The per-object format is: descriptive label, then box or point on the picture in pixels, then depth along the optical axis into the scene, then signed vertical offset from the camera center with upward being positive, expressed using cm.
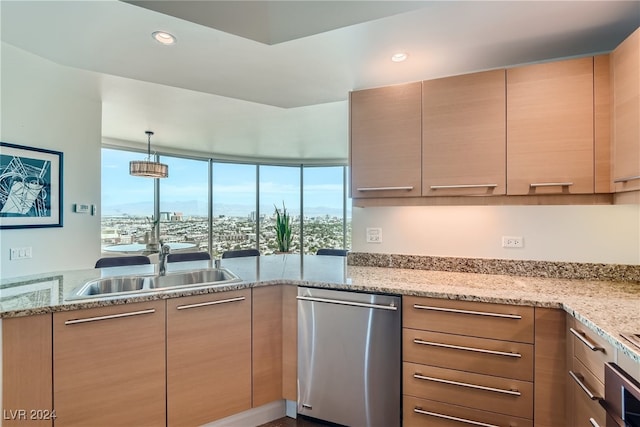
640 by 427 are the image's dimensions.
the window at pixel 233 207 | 635 +18
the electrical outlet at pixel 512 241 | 211 -16
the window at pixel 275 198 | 680 +39
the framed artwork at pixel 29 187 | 263 +25
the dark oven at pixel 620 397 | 96 -57
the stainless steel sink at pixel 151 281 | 180 -42
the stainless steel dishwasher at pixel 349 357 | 177 -82
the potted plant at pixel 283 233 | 643 -33
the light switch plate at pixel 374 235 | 249 -14
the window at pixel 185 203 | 575 +25
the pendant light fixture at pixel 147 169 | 397 +60
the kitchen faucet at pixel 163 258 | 213 -29
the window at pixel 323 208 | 681 +18
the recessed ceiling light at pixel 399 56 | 192 +98
